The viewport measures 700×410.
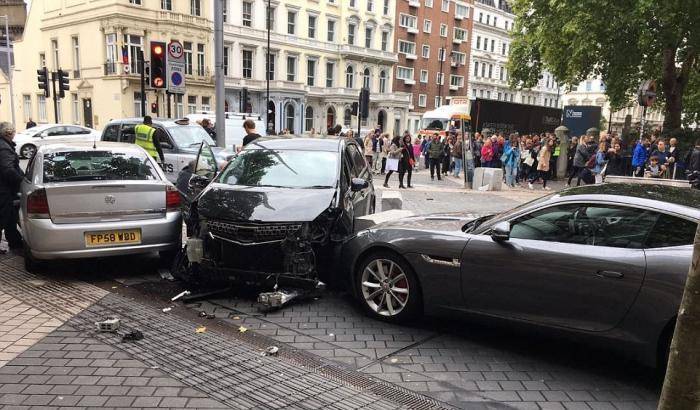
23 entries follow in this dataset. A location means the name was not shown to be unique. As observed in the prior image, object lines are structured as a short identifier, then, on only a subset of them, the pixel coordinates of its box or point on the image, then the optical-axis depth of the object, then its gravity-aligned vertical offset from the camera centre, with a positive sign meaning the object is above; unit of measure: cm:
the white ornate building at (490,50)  7450 +1111
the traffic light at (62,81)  2812 +142
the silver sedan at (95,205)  584 -111
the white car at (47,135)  2283 -130
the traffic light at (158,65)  1195 +106
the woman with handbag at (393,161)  1658 -126
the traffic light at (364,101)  1767 +64
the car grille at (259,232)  526 -117
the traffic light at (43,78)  2874 +154
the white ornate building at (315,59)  4578 +577
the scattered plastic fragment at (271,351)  438 -198
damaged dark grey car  530 -109
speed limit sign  1166 +139
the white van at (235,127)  1955 -47
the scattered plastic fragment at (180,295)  561 -197
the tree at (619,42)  1861 +347
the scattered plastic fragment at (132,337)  457 -198
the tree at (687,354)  192 -83
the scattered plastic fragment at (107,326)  476 -197
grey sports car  373 -110
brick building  6323 +915
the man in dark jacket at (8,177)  698 -96
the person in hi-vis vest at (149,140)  1091 -60
